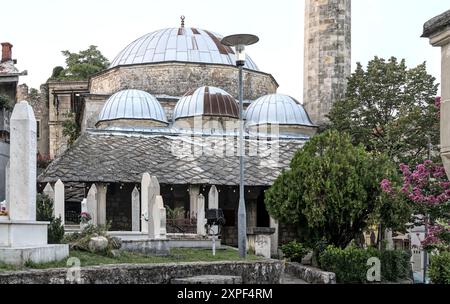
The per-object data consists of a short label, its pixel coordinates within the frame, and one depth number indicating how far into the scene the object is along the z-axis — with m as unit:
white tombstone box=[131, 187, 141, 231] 22.06
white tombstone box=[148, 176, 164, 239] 17.12
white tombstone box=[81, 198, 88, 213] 20.75
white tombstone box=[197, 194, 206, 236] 21.98
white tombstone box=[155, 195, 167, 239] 17.19
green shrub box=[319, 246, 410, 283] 19.53
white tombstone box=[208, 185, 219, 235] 23.19
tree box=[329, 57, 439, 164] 27.80
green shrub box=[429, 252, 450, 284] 10.67
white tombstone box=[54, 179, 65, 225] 20.40
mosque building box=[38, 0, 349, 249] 27.03
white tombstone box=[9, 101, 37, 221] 12.45
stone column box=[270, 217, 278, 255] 25.66
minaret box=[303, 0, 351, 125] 35.09
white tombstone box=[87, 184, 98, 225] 21.25
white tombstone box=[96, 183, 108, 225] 25.52
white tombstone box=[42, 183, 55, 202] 21.06
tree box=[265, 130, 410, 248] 21.33
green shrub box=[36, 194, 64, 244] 14.27
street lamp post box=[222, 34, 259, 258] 15.97
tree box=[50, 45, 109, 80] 52.16
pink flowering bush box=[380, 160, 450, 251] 13.47
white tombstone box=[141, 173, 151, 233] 19.51
